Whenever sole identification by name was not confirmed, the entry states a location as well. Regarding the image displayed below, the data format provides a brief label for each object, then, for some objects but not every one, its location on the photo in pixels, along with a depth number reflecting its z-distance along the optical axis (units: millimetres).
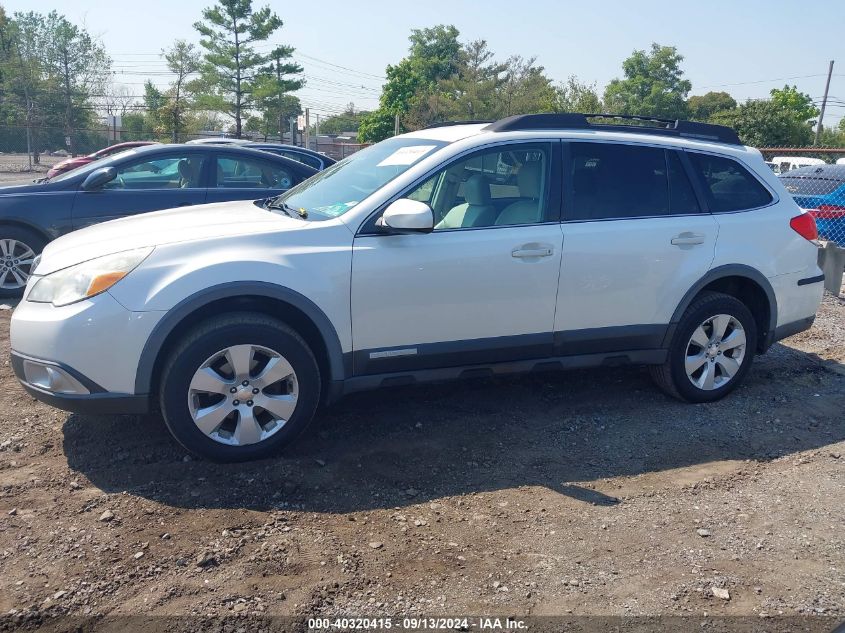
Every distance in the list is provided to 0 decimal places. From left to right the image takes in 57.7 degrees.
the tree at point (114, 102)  41981
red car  17297
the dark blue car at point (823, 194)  10516
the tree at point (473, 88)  49062
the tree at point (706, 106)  67750
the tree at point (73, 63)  44188
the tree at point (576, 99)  44656
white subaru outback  3852
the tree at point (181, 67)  43500
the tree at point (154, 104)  41834
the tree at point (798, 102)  59969
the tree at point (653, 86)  64562
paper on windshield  4598
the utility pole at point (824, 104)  46481
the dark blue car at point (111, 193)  7832
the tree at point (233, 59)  44250
